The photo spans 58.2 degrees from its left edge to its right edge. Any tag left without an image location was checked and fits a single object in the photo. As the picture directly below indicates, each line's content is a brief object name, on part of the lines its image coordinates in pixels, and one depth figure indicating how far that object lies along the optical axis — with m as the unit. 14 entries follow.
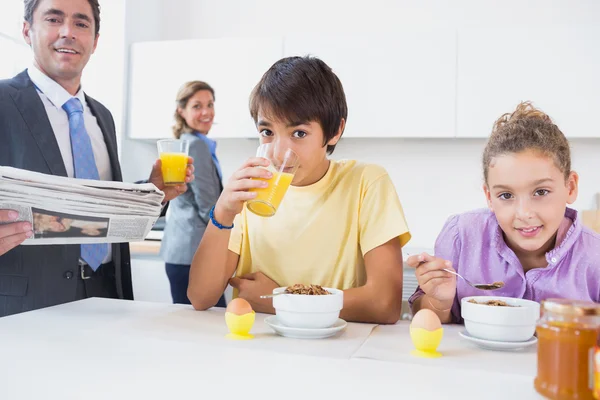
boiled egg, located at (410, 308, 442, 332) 0.87
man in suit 1.42
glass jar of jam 0.60
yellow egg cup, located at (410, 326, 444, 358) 0.87
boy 1.25
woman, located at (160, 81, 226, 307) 2.69
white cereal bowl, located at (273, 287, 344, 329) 0.95
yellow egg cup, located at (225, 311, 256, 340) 0.96
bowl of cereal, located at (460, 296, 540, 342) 0.90
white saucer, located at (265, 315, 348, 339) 0.95
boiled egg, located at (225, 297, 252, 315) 0.97
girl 1.17
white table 0.71
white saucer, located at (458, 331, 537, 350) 0.89
